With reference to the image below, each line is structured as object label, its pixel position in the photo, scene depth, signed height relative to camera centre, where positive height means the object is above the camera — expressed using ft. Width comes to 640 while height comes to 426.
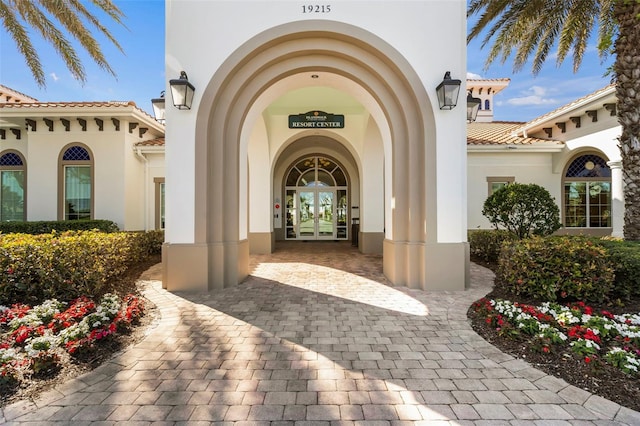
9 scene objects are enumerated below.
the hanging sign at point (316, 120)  30.48 +9.70
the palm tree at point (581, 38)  18.03 +15.02
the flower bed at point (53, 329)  9.36 -4.39
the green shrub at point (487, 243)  25.27 -2.48
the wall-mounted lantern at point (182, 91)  17.43 +7.31
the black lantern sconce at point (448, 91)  17.53 +7.32
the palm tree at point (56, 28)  21.95 +14.60
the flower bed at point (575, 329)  9.73 -4.39
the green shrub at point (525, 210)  22.17 +0.38
